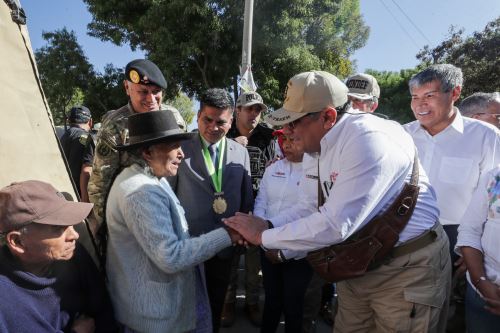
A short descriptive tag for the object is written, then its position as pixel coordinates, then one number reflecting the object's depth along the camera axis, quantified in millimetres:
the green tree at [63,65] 17547
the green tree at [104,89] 16750
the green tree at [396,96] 21391
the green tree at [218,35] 12656
